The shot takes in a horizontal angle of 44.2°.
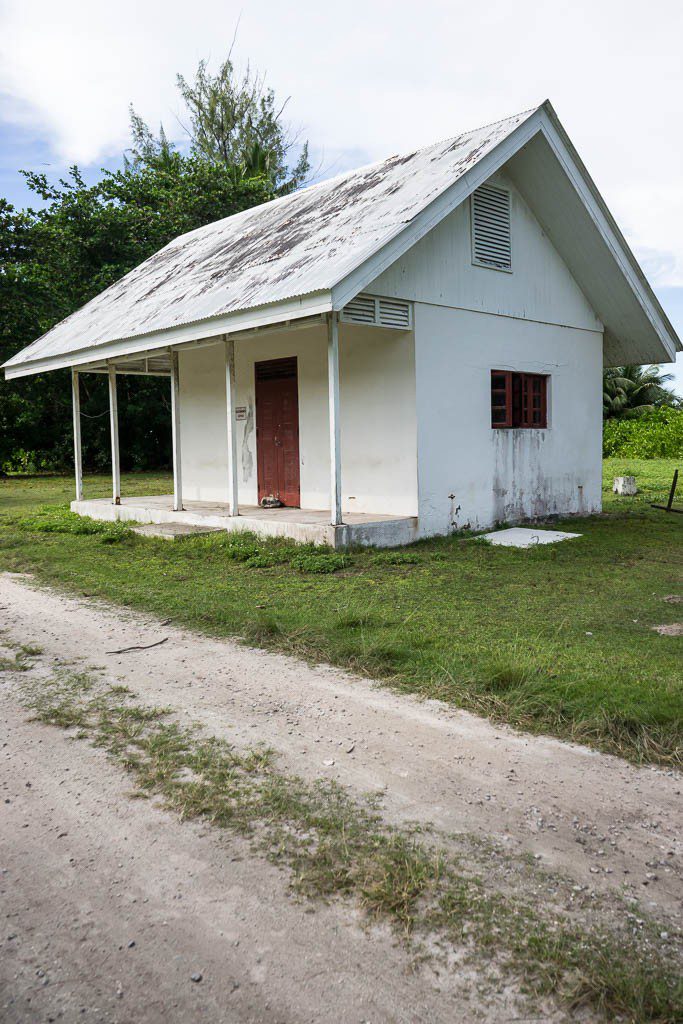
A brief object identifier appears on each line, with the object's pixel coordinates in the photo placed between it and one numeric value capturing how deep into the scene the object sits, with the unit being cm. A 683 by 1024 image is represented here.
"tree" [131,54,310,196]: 3934
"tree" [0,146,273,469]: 2450
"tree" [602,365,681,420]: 3950
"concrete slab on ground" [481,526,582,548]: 1084
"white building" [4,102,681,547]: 1044
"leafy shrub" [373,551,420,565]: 936
